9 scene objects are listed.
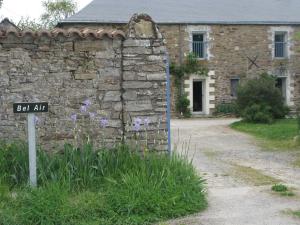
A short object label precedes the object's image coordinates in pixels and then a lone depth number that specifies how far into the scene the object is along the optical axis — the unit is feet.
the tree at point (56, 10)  169.68
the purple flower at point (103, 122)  24.79
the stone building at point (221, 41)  89.71
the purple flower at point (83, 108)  24.80
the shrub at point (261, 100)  69.67
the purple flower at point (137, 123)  25.04
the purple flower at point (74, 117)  24.44
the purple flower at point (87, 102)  24.94
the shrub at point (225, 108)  90.99
